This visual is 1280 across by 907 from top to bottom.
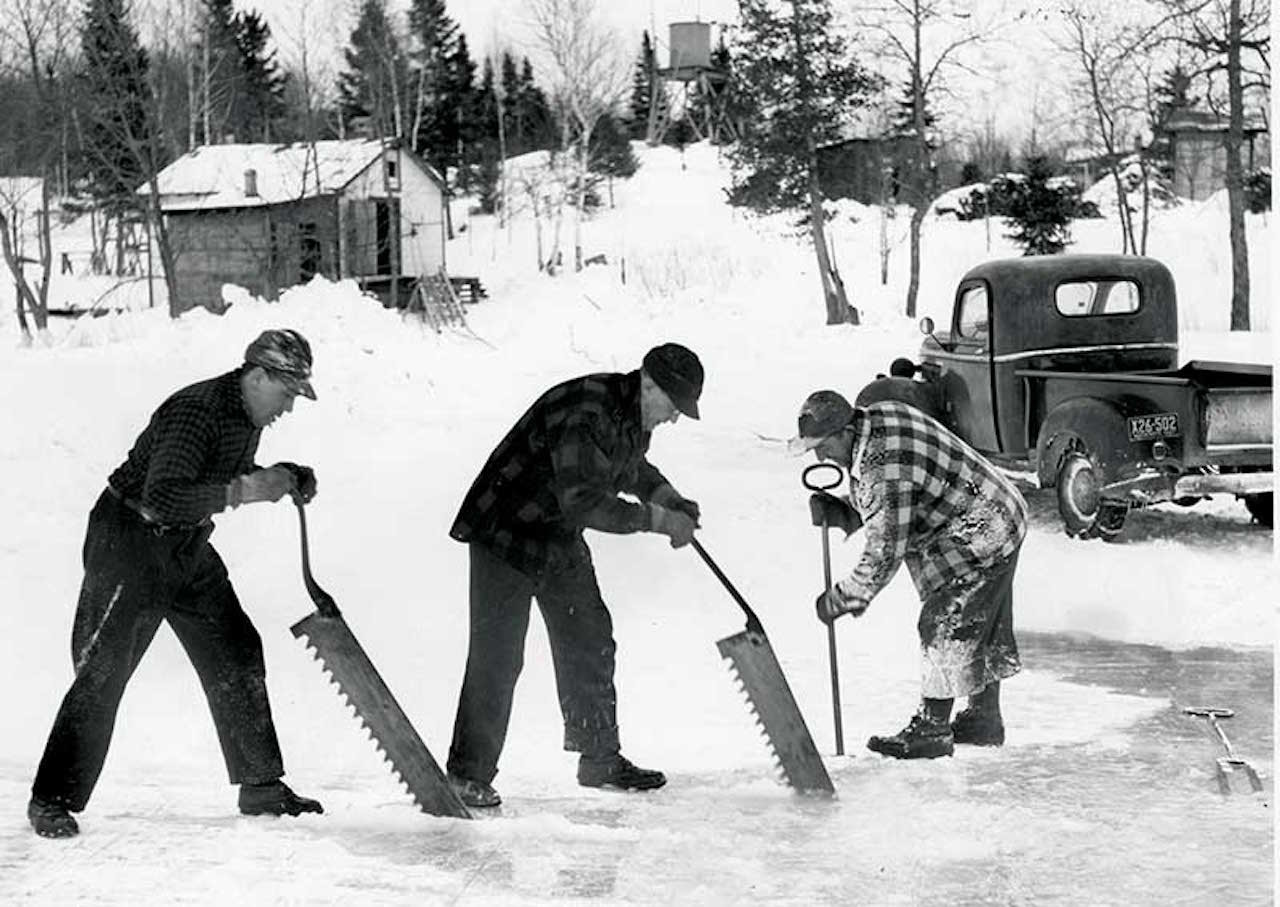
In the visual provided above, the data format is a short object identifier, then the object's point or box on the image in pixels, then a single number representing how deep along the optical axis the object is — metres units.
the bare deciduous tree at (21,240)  20.53
